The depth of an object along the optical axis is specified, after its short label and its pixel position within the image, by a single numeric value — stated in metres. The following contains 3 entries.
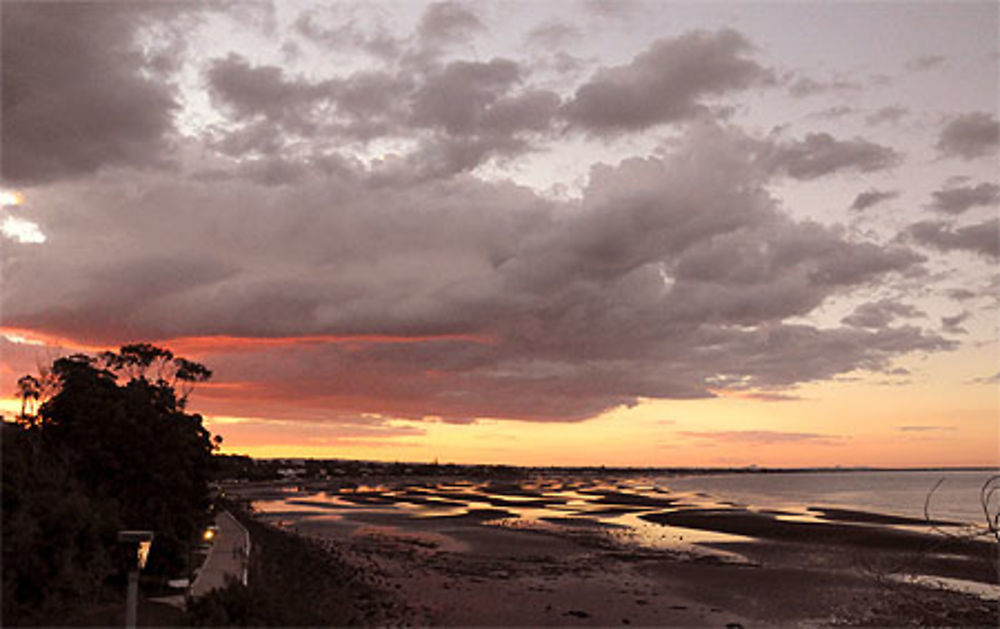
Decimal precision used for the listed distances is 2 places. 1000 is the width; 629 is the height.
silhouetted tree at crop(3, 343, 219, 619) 21.31
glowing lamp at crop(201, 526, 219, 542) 37.72
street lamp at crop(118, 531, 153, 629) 17.61
